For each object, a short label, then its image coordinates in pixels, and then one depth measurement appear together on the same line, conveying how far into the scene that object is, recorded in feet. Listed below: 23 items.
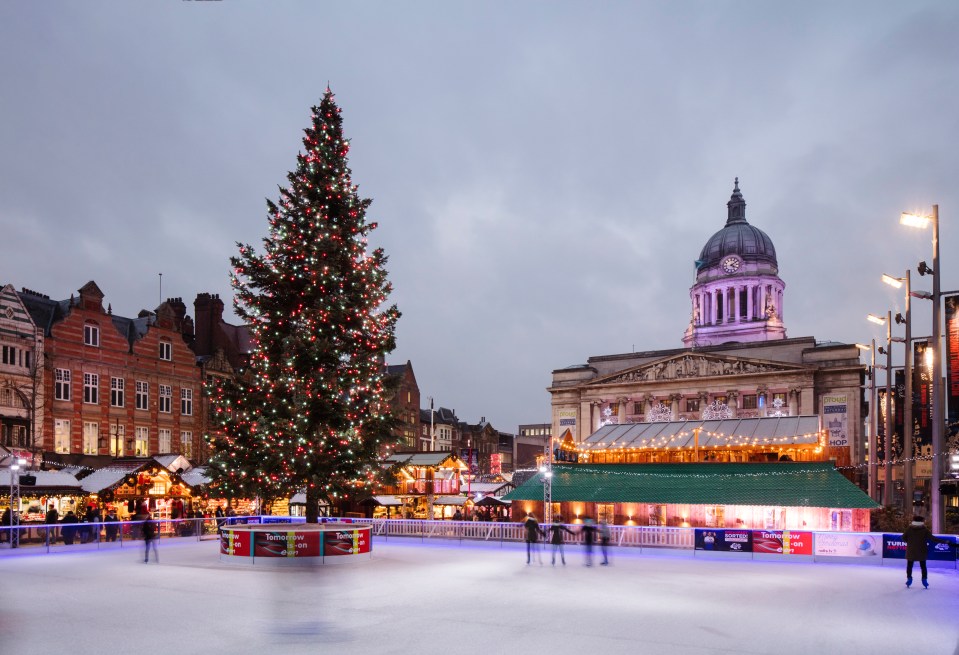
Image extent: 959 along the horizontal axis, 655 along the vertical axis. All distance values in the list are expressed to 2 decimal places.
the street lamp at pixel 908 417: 99.30
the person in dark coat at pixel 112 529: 104.27
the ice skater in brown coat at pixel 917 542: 66.59
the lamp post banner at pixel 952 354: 76.95
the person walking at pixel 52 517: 108.37
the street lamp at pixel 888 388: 115.03
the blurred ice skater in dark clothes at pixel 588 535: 88.02
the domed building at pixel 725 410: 124.47
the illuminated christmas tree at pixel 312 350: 87.86
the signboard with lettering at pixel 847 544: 92.53
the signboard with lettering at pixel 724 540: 99.09
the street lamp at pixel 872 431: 129.70
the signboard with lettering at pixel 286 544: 84.74
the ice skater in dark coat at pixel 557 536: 88.89
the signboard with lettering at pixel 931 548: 82.64
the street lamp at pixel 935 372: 74.08
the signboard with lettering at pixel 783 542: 96.60
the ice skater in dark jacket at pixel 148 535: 88.58
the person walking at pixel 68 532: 101.09
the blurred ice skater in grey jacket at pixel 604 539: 88.43
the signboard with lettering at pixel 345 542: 86.48
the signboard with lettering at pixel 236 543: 86.53
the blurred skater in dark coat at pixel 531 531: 90.62
